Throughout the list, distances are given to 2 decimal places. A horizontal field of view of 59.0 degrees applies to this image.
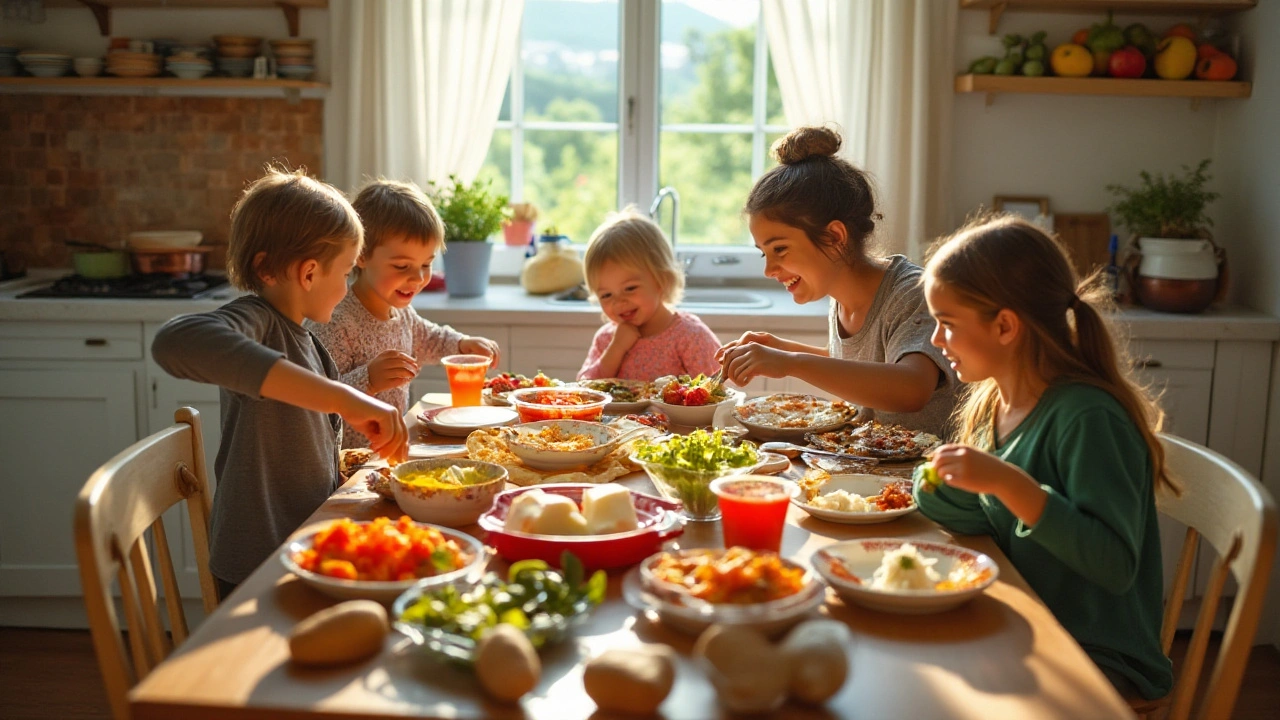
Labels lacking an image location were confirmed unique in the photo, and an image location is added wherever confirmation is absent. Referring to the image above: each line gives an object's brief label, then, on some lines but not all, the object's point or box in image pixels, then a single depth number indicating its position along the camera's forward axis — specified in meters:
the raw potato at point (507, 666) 1.01
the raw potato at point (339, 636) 1.08
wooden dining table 1.02
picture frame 3.81
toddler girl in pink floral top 2.90
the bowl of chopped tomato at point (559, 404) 2.07
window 3.94
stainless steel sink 3.68
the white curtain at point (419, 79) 3.73
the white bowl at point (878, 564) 1.23
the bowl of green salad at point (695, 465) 1.54
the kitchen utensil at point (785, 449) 1.92
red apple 3.53
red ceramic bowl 1.34
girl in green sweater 1.50
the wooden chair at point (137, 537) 1.30
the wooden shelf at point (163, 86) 3.67
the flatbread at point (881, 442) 1.88
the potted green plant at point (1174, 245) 3.38
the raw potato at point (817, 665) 1.01
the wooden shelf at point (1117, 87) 3.51
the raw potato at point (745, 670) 0.99
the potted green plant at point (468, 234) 3.58
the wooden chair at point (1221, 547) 1.39
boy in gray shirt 1.87
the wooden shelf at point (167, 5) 3.75
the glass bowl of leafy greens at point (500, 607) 1.09
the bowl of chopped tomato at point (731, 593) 1.14
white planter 3.38
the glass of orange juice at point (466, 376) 2.15
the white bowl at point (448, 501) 1.51
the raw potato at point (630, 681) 1.00
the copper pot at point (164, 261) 3.62
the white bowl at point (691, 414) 2.17
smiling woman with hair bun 2.17
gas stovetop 3.37
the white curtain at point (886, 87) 3.63
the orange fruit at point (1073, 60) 3.56
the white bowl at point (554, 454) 1.79
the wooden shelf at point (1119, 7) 3.49
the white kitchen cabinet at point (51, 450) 3.34
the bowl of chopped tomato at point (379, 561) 1.23
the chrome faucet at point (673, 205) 3.63
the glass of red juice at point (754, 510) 1.38
